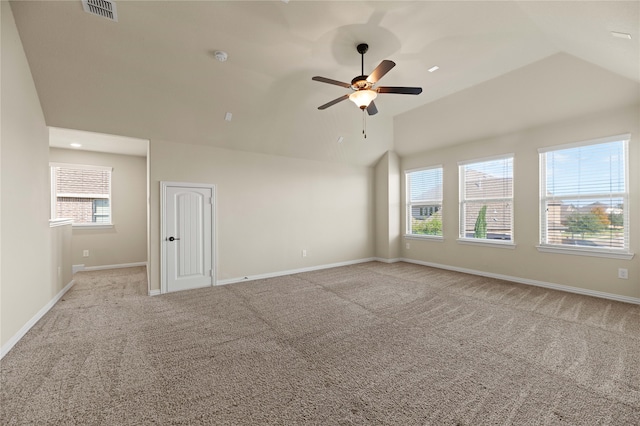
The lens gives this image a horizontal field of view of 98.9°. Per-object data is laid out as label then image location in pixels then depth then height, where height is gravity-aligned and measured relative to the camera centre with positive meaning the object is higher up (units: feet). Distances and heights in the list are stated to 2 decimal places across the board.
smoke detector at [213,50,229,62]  10.60 +6.16
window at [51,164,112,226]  19.83 +1.42
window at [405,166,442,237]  20.92 +0.81
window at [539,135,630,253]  13.09 +0.78
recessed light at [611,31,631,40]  7.68 +5.02
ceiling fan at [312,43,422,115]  9.07 +4.38
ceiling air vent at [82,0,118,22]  8.30 +6.36
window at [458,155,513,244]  17.11 +0.77
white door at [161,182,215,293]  14.96 -1.36
